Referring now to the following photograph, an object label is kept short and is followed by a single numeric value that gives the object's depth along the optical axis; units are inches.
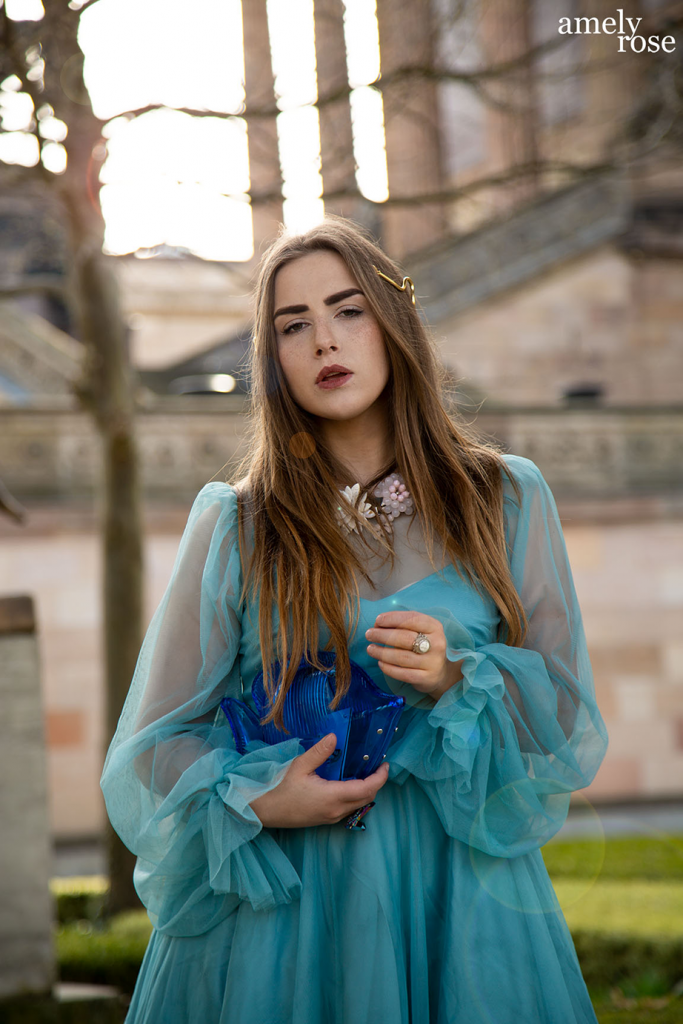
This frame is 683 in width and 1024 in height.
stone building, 332.2
